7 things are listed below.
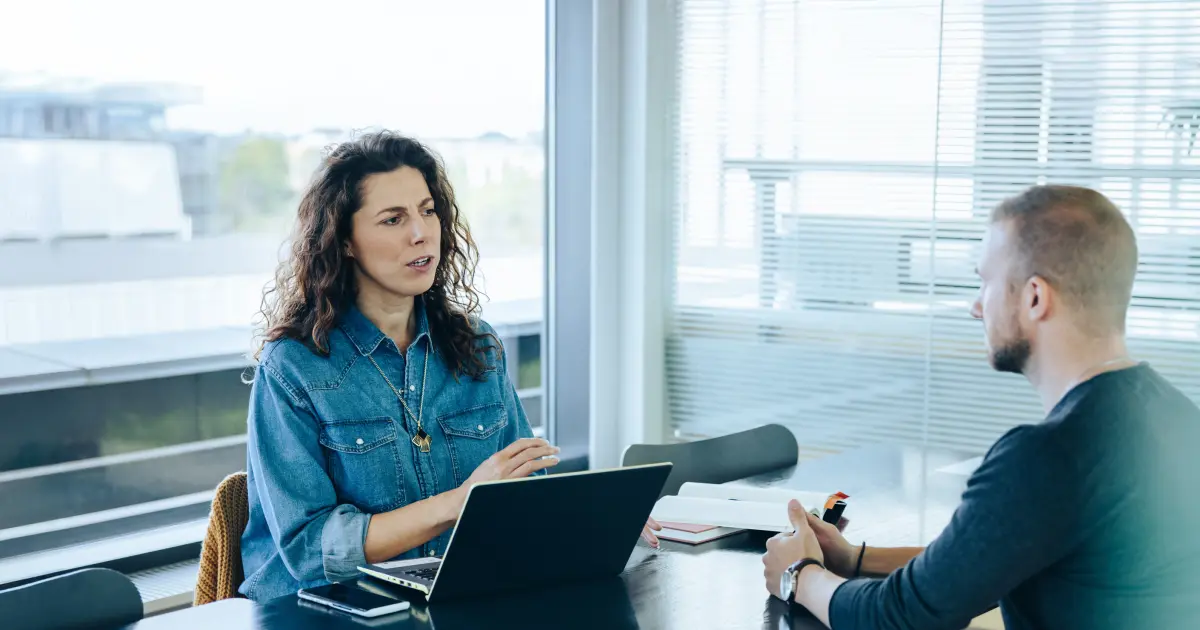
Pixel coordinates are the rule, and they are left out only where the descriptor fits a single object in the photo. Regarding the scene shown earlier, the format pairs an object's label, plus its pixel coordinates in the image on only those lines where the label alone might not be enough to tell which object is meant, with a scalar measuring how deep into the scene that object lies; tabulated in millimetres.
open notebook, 2168
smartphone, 1710
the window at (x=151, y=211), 3076
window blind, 3545
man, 1412
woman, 1993
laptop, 1669
